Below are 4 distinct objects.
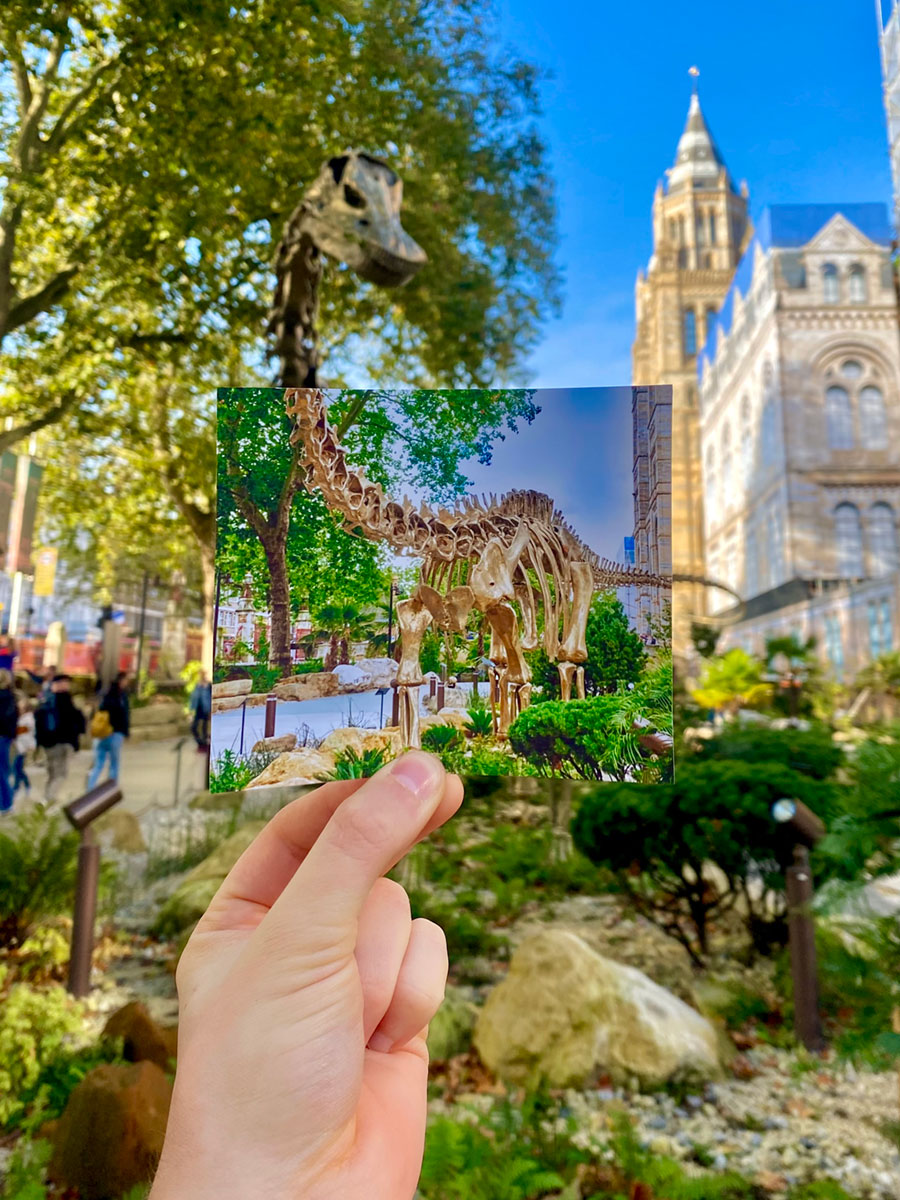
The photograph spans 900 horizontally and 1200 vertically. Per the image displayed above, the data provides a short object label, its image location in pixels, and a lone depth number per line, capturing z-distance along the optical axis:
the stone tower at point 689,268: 29.80
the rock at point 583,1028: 2.97
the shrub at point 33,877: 3.64
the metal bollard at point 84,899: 3.29
